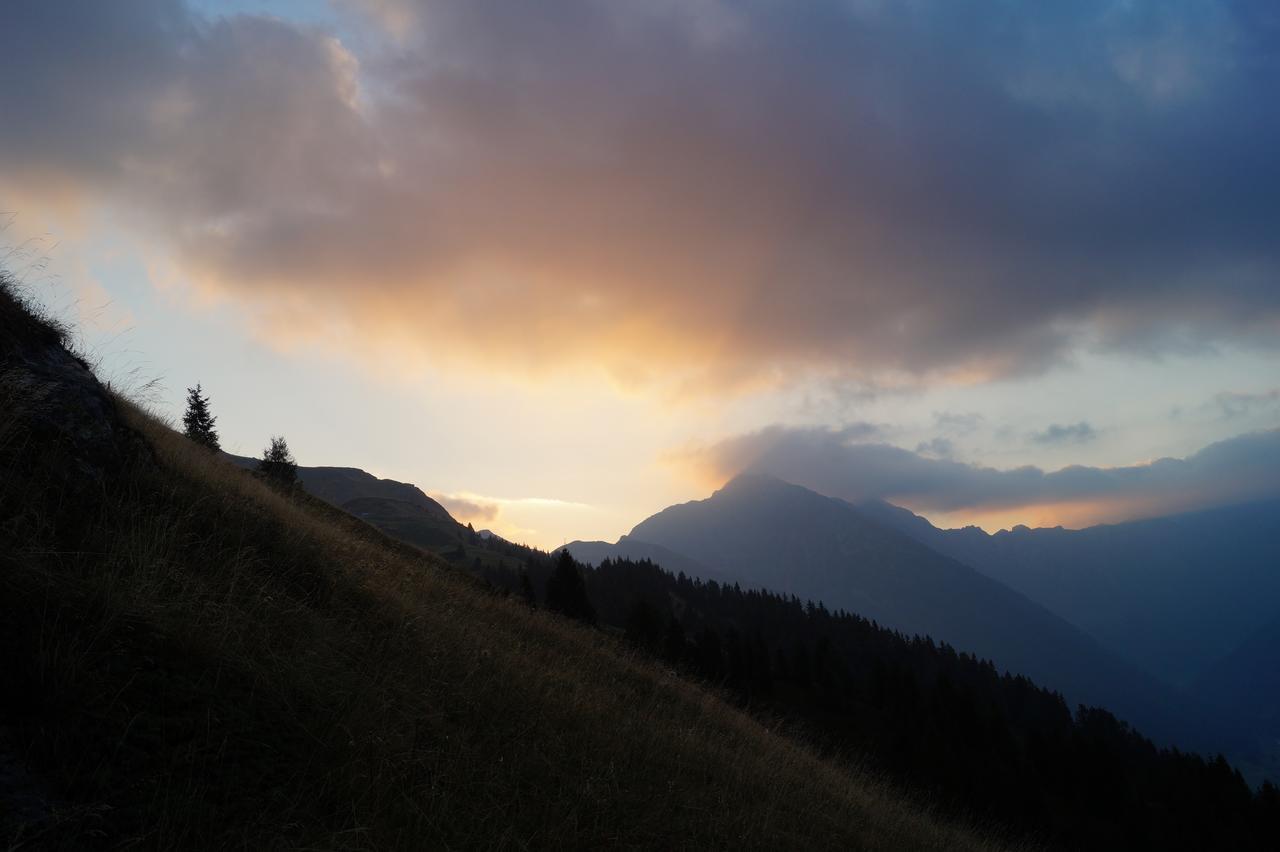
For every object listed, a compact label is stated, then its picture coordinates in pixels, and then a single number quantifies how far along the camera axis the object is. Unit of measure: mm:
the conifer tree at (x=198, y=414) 40438
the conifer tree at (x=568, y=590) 53625
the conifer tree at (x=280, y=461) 44862
